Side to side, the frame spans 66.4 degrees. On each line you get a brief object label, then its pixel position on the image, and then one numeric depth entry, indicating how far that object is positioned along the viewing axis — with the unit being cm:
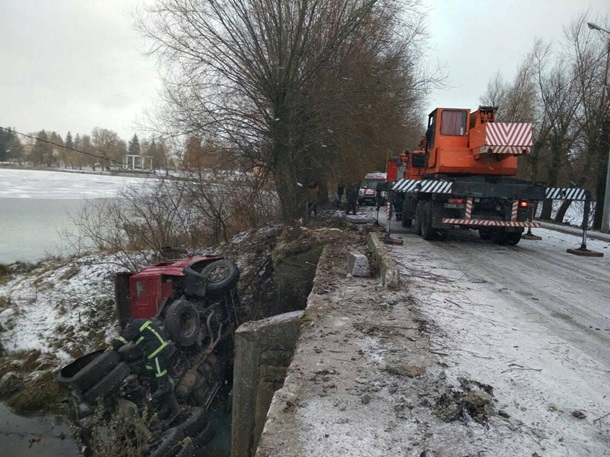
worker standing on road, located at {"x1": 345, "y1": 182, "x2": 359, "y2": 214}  1909
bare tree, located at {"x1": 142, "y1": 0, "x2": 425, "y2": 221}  1170
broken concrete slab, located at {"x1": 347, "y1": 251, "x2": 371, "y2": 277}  650
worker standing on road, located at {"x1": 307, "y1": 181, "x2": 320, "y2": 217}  1571
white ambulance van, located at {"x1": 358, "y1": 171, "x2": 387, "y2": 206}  2366
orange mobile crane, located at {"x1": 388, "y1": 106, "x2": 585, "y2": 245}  972
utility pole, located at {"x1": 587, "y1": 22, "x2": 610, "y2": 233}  1688
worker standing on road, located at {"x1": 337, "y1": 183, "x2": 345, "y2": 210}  2122
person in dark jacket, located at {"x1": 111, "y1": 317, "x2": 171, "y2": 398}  586
